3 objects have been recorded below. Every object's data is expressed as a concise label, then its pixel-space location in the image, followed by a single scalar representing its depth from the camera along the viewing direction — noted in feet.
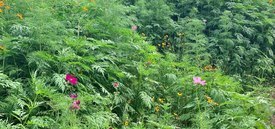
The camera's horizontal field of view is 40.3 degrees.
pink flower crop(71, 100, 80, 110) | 10.99
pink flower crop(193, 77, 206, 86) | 15.19
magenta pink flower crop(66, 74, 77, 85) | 12.01
